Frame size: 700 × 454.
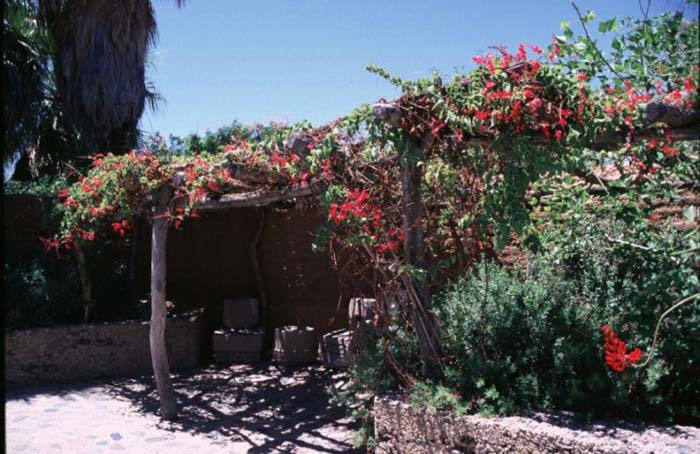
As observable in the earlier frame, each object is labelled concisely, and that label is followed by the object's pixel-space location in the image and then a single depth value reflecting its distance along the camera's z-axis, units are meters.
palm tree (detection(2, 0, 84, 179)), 8.77
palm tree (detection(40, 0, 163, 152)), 9.03
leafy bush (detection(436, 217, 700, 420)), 3.98
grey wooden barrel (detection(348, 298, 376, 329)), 6.83
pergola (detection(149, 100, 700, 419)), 3.00
